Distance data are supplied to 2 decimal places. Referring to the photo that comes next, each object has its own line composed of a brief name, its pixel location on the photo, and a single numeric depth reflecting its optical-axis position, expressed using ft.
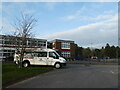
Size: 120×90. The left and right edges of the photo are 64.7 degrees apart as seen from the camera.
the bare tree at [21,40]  33.06
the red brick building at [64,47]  129.05
